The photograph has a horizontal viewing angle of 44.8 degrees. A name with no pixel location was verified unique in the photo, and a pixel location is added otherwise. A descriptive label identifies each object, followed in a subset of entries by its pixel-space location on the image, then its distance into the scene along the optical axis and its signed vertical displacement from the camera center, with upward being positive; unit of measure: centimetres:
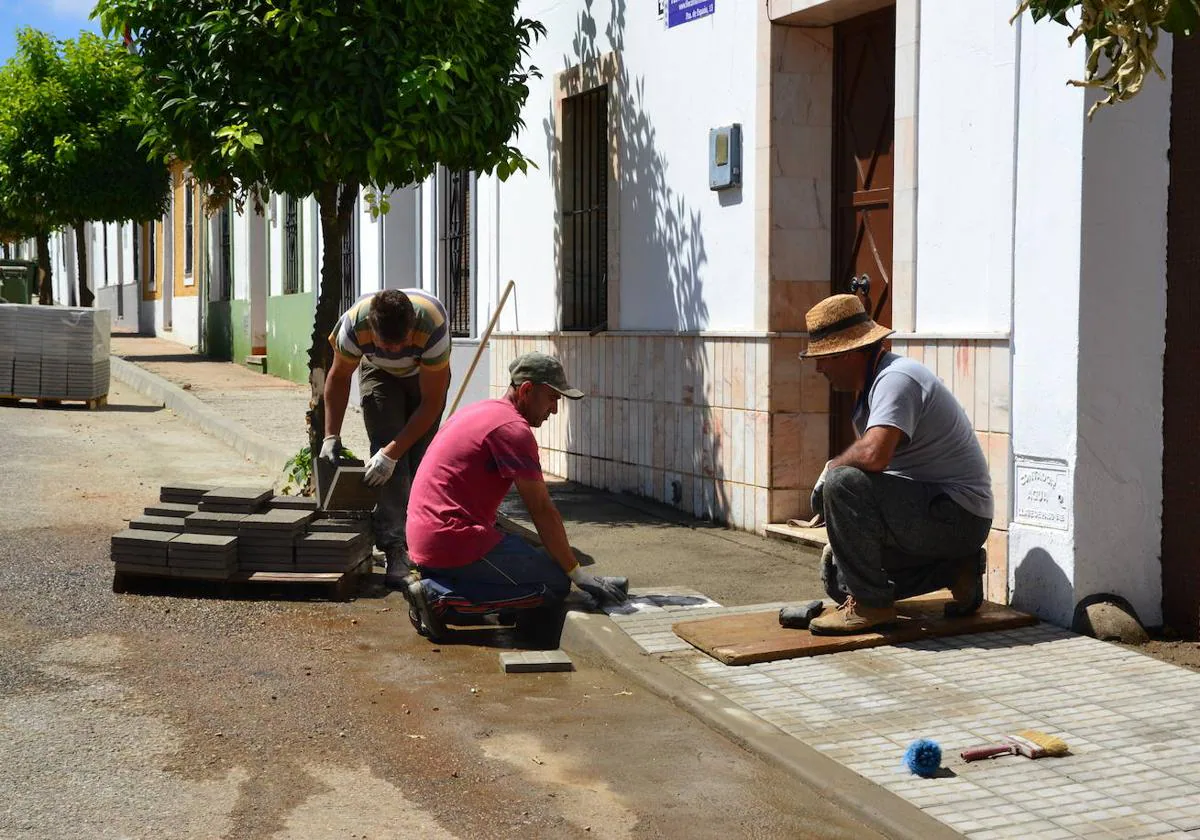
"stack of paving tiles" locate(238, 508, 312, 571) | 709 -117
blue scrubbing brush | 439 -136
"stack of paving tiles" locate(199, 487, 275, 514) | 728 -98
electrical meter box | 887 +92
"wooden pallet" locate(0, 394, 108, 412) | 1684 -111
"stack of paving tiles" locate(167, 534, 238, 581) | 693 -119
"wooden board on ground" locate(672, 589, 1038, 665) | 580 -135
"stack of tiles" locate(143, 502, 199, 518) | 741 -103
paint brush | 454 -138
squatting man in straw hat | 577 -70
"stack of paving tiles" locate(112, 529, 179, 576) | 699 -118
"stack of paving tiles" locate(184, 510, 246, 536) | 712 -106
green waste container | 3139 +51
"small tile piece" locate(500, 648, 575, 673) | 586 -144
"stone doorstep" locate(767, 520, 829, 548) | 816 -130
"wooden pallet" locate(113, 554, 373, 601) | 705 -132
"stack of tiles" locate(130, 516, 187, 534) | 723 -108
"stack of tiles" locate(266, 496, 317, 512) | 749 -101
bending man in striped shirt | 731 -42
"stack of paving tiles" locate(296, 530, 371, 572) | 712 -120
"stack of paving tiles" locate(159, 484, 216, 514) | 771 -99
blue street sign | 926 +192
